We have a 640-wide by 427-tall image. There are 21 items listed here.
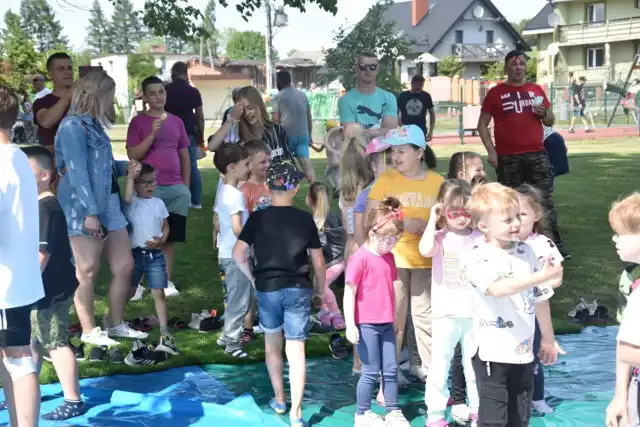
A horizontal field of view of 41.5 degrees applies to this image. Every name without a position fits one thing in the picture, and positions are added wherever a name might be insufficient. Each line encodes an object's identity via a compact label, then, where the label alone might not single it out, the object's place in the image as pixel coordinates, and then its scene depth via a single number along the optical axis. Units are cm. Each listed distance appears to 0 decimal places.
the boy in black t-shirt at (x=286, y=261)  488
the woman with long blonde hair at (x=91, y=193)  607
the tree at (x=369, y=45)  1711
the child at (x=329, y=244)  626
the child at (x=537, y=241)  404
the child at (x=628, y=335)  306
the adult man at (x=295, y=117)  1094
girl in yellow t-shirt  519
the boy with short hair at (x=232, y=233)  588
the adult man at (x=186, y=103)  1109
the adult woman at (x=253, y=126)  726
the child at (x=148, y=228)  653
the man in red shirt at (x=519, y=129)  884
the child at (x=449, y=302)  474
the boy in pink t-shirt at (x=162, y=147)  753
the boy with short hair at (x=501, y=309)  385
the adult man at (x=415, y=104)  1650
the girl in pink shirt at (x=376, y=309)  475
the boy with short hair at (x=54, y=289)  479
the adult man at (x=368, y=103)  784
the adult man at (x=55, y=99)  743
